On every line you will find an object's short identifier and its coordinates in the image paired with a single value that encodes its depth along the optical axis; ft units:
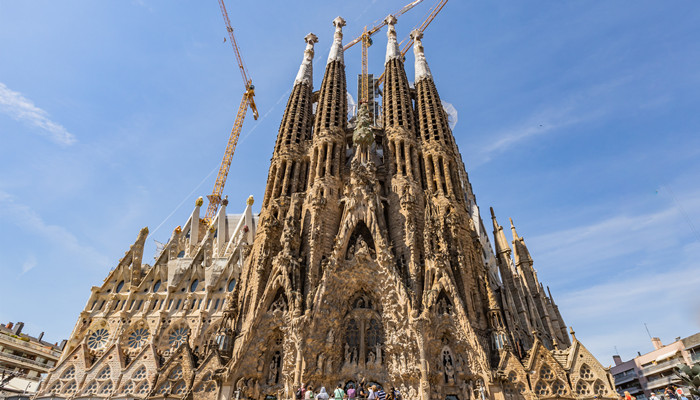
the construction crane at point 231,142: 192.34
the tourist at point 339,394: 47.23
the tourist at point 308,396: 52.65
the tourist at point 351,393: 51.05
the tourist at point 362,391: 67.21
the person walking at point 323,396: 47.80
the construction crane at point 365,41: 174.98
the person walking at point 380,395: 48.82
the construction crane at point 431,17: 194.70
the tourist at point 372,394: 48.92
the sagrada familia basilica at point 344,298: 71.20
